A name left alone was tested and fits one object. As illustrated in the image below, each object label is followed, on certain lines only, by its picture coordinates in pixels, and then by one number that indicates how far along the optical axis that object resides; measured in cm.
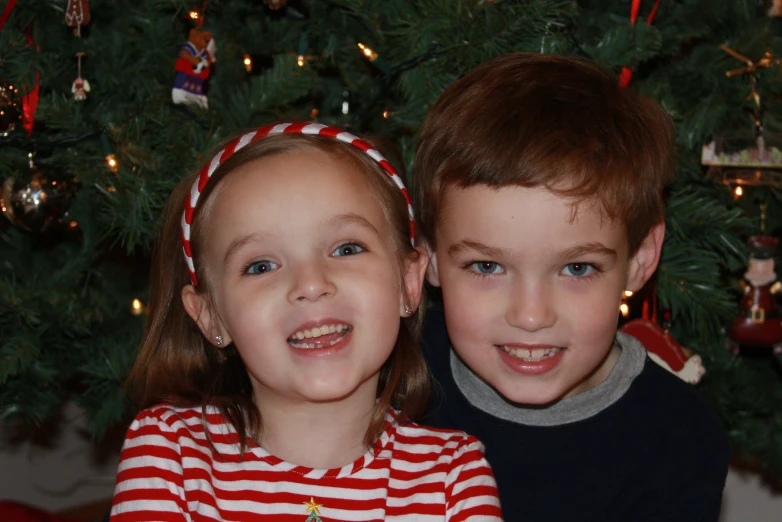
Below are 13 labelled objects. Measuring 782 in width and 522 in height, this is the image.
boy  128
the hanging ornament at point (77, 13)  163
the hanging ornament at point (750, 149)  158
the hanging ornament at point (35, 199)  168
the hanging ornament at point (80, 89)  164
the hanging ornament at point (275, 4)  168
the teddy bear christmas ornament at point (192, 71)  159
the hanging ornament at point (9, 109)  161
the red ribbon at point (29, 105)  164
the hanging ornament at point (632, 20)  156
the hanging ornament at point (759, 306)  167
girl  120
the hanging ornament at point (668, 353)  163
